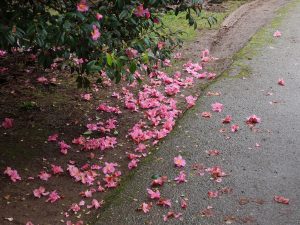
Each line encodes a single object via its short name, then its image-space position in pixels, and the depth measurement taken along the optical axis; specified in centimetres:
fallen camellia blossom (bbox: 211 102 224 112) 609
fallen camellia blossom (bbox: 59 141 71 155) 517
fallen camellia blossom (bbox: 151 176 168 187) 448
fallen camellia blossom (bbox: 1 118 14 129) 560
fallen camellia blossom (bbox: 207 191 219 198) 428
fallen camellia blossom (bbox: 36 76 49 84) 695
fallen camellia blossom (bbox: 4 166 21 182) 466
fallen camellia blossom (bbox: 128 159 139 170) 501
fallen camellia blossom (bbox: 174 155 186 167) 480
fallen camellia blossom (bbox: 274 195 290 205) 413
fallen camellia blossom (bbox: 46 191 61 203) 441
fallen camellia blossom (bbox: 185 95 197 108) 639
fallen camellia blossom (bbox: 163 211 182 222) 400
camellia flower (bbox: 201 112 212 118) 594
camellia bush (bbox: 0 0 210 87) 361
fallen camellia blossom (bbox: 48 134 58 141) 537
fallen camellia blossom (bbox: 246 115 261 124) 571
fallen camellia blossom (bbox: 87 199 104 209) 431
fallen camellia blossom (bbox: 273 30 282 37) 919
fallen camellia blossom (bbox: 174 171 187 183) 452
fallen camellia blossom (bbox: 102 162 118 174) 490
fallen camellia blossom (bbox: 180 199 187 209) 413
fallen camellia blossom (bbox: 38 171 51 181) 472
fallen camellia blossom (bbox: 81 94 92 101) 648
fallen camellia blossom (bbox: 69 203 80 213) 429
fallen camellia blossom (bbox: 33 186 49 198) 446
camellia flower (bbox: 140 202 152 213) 411
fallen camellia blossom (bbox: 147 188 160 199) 428
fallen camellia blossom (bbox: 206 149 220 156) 502
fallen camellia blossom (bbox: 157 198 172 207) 416
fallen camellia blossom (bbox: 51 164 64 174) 484
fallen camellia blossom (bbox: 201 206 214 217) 402
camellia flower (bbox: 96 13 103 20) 372
